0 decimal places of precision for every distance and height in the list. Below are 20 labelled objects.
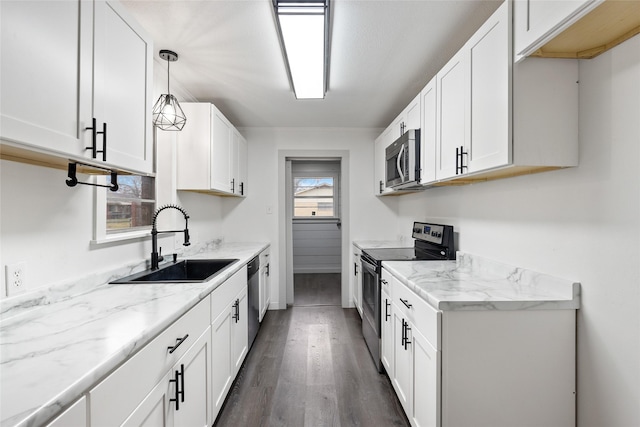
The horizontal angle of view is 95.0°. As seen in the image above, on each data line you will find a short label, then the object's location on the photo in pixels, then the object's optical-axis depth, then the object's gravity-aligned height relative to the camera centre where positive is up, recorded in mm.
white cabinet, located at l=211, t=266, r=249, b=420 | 1650 -788
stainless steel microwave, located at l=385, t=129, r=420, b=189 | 2240 +445
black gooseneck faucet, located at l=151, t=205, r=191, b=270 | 1965 -264
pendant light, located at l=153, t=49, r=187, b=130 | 2006 +714
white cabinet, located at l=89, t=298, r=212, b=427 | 795 -576
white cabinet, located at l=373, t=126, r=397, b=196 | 3162 +622
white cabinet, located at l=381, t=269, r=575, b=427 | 1228 -639
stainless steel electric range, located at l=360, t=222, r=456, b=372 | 2289 -358
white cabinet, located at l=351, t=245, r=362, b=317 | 3262 -785
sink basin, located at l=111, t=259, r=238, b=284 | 2119 -431
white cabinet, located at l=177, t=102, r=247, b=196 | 2490 +551
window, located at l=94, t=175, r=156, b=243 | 1592 +28
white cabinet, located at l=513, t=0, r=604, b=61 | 896 +667
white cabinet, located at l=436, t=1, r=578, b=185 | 1212 +462
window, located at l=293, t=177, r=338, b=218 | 5964 +329
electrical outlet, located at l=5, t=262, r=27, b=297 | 1093 -253
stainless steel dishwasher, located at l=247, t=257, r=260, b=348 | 2545 -755
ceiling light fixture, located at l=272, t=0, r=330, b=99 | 1464 +1037
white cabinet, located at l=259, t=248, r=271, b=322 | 3178 -781
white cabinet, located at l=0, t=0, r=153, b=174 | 836 +460
